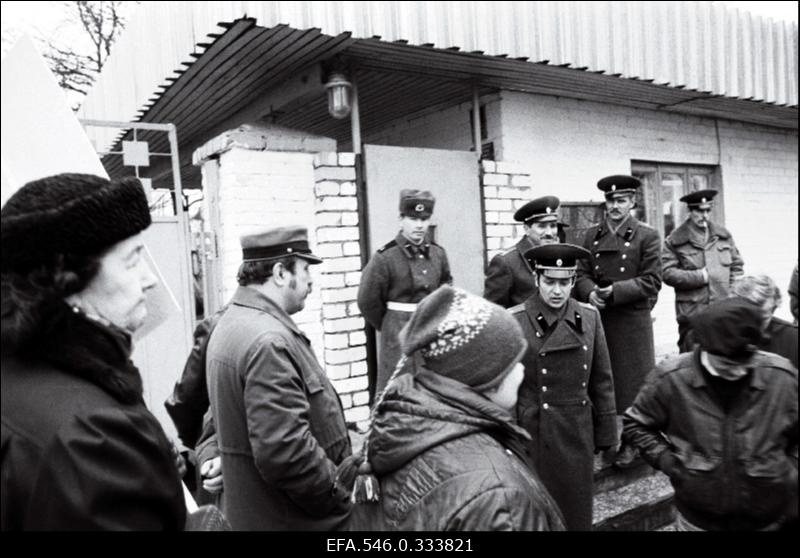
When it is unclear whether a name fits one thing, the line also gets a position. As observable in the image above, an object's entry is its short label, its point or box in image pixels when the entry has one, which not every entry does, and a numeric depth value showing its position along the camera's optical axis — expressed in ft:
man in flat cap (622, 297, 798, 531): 6.46
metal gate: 13.19
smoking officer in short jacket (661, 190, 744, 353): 15.93
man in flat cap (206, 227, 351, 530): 6.42
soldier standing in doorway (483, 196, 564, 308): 12.89
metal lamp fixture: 14.03
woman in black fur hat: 3.26
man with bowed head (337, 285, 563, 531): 4.27
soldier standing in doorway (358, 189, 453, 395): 13.10
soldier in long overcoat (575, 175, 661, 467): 13.75
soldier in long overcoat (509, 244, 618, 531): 9.64
